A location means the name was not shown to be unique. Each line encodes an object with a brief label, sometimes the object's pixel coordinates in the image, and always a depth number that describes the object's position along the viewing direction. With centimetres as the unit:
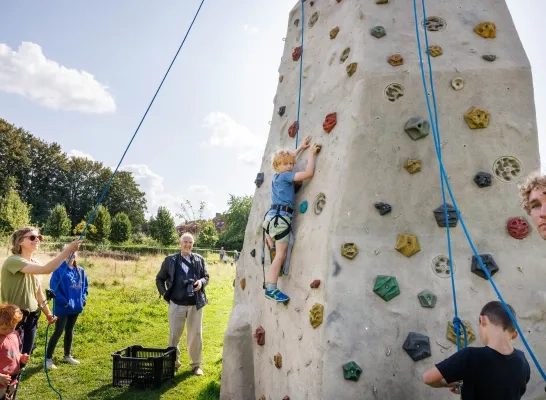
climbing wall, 349
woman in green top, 432
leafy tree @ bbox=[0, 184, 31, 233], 2920
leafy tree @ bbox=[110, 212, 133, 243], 3819
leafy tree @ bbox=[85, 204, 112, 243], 3406
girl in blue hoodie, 646
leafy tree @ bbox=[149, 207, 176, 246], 3791
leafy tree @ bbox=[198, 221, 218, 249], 4534
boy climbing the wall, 423
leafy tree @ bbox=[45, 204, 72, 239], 3781
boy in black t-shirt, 226
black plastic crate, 589
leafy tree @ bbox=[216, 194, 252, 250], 4862
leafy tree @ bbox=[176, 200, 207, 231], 5031
